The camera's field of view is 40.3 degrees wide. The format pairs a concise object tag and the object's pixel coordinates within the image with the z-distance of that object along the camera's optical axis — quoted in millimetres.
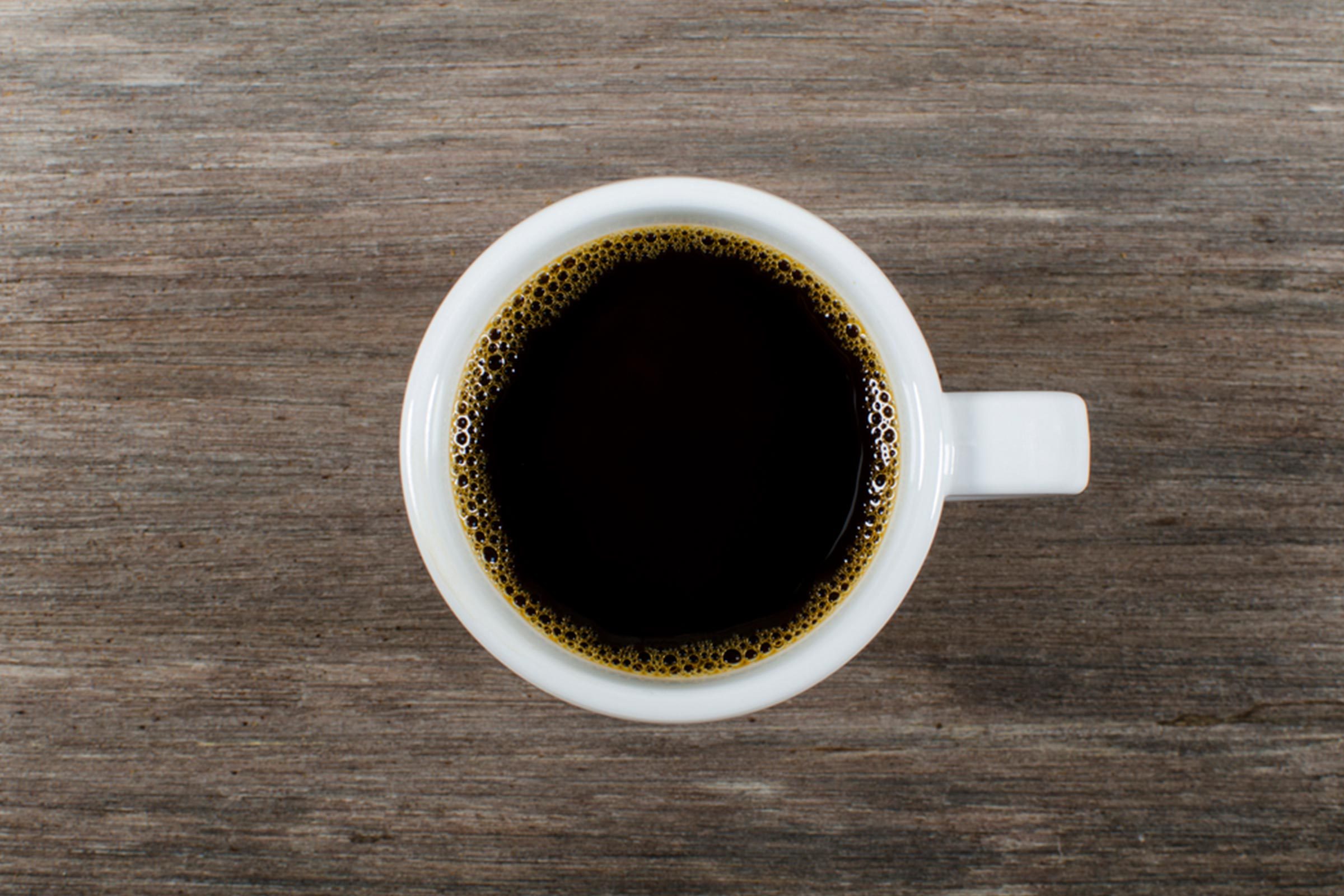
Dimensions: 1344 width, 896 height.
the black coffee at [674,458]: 337
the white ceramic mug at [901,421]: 315
